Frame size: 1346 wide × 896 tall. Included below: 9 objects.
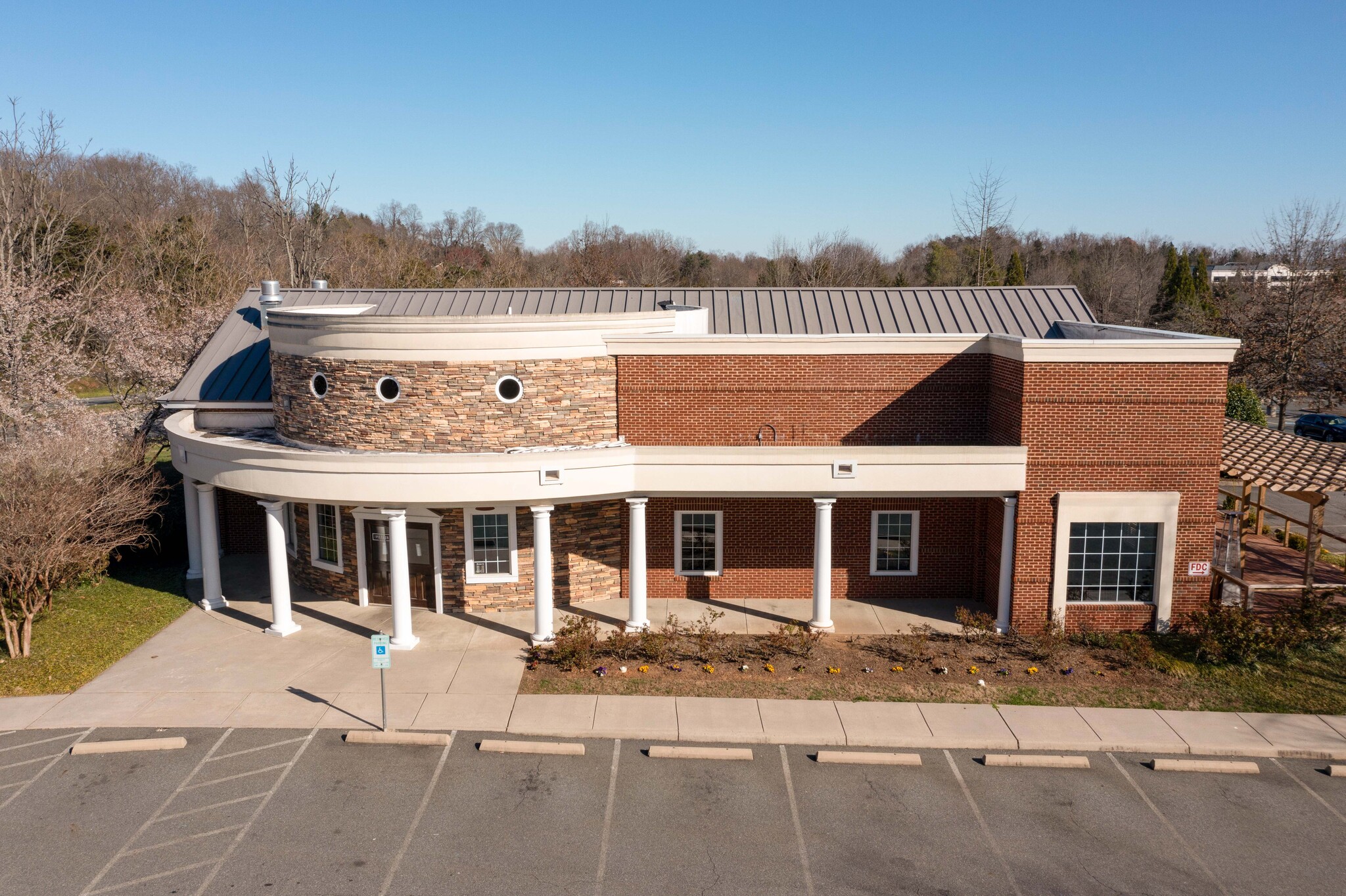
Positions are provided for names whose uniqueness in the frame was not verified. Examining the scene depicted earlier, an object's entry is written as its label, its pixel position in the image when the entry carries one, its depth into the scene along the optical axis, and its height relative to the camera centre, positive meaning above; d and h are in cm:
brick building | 1847 -282
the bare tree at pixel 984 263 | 5216 +358
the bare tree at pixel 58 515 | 1789 -395
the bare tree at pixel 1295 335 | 3828 -60
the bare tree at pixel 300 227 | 5517 +588
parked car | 4397 -510
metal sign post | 1432 -511
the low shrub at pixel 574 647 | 1758 -621
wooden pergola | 1848 -306
